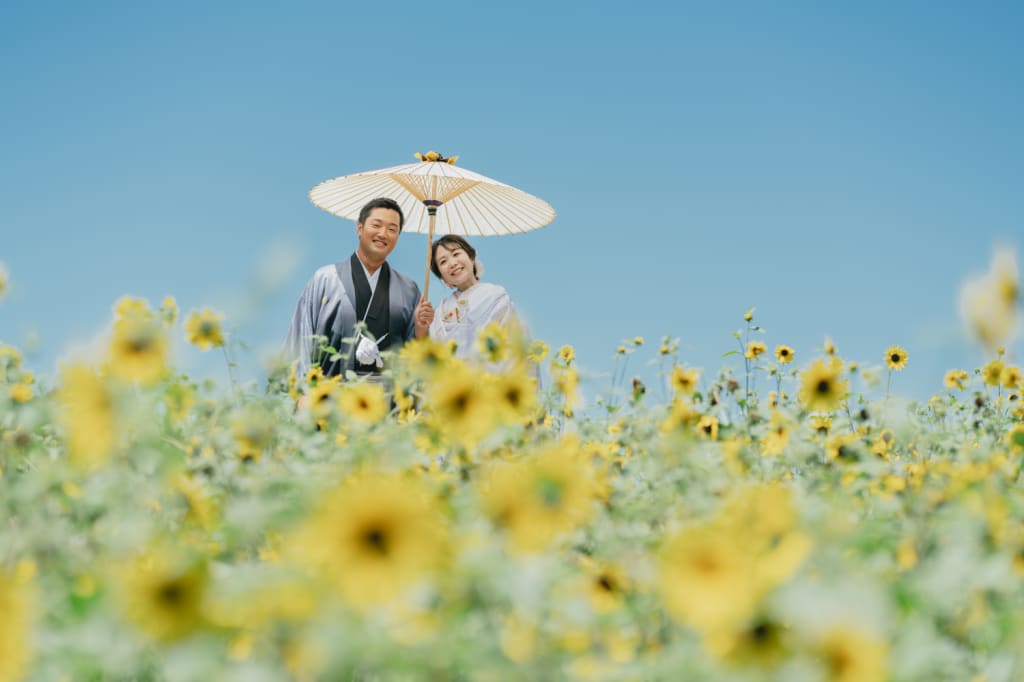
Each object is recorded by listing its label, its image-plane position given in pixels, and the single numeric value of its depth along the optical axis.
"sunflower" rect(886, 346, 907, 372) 5.04
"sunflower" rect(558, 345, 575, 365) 4.64
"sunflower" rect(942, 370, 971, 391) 5.27
